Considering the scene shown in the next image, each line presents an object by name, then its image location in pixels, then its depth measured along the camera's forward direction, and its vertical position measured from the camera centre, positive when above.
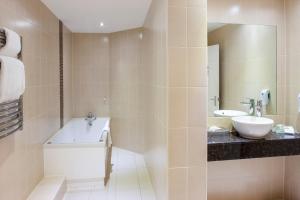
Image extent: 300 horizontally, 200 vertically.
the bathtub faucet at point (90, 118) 4.12 -0.43
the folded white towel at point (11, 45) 1.56 +0.37
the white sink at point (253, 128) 1.94 -0.30
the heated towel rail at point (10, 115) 1.56 -0.15
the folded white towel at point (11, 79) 1.41 +0.12
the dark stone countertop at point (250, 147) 1.84 -0.44
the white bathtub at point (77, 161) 2.68 -0.80
